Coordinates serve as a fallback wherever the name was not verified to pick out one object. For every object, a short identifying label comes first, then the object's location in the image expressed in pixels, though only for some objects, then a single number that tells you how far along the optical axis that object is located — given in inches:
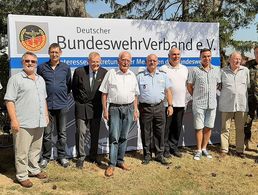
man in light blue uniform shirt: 157.9
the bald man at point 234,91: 173.7
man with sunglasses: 129.8
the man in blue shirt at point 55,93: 148.0
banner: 157.6
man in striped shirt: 170.2
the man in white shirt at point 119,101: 148.2
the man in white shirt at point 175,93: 168.9
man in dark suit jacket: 153.2
